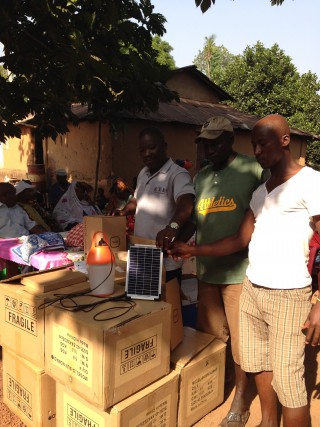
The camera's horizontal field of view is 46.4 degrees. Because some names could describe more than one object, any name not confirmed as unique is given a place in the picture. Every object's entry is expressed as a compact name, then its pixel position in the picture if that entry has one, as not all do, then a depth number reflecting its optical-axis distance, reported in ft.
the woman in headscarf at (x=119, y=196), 21.52
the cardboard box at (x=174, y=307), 8.12
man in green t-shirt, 7.99
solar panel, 7.55
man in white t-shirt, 6.13
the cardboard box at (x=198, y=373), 7.94
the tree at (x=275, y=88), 57.31
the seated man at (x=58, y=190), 24.02
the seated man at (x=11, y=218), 14.53
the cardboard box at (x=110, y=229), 9.25
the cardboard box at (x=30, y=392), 7.62
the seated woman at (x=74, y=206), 20.12
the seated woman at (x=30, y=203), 16.11
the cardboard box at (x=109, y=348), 6.27
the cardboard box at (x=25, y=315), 7.38
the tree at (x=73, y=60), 12.09
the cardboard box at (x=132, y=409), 6.50
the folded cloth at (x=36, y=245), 12.11
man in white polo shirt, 8.77
